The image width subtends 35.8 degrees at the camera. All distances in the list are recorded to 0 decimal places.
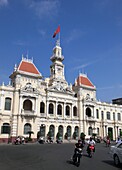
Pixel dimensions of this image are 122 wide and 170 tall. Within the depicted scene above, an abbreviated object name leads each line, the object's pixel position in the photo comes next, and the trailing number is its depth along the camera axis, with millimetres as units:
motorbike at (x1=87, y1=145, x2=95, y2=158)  16366
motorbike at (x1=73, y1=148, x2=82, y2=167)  12121
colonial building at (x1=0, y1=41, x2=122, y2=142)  38750
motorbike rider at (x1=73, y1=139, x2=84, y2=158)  12672
